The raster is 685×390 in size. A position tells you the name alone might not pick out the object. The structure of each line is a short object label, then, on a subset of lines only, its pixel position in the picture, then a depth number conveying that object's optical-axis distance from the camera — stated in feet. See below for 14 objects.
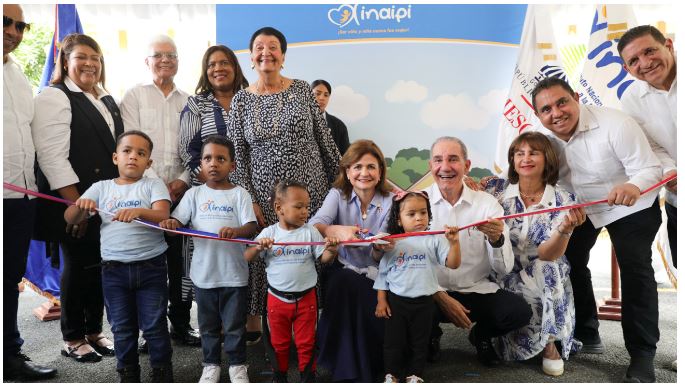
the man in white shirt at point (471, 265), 8.18
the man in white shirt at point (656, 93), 7.94
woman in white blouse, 8.01
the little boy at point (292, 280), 7.44
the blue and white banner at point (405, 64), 13.39
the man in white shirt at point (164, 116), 9.40
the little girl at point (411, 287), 7.34
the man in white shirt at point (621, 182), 7.79
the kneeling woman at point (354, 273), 7.78
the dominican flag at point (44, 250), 11.64
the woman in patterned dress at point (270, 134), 8.78
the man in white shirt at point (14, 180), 7.36
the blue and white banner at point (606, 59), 13.16
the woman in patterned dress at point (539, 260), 8.25
